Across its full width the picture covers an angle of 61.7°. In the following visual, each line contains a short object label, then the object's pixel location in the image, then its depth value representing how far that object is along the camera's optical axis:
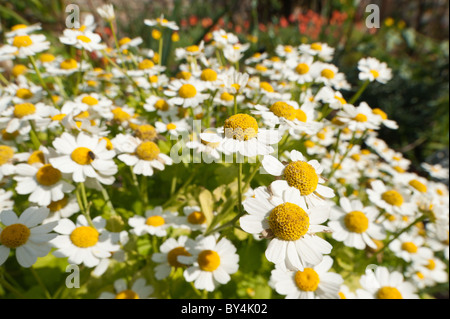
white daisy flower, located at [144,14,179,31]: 0.19
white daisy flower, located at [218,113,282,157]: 0.11
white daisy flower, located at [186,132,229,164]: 0.14
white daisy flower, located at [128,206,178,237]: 0.14
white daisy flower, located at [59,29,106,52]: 0.15
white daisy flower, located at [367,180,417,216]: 0.16
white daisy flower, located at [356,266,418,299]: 0.14
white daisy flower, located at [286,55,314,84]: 0.17
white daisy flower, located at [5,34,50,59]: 0.15
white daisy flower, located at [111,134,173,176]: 0.14
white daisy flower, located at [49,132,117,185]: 0.12
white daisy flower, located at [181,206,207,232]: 0.14
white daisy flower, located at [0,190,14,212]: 0.13
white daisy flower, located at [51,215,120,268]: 0.12
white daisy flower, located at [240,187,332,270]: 0.10
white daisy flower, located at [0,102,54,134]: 0.14
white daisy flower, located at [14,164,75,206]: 0.13
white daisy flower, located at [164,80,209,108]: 0.16
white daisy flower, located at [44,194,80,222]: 0.14
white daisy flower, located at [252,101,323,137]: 0.12
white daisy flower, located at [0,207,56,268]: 0.11
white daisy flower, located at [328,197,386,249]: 0.14
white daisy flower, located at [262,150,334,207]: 0.10
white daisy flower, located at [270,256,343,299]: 0.13
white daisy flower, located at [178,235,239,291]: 0.13
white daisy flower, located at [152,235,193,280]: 0.14
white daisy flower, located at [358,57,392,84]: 0.17
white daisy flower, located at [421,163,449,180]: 0.28
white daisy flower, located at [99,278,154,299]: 0.13
